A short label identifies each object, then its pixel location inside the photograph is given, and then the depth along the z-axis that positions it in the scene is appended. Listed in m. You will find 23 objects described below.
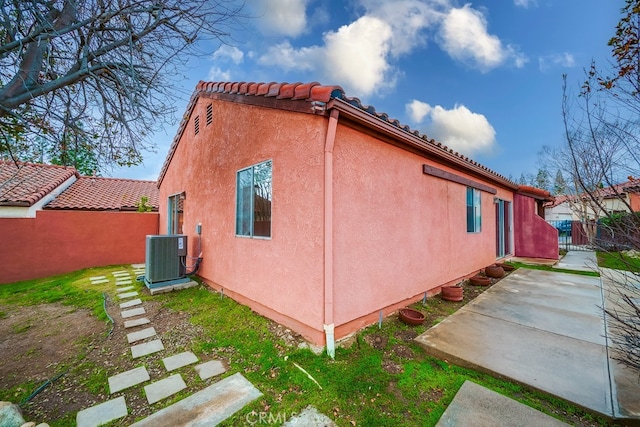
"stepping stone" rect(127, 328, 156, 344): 4.16
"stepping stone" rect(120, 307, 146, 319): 5.16
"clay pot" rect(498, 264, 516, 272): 8.95
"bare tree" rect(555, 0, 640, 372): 2.41
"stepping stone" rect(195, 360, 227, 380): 3.16
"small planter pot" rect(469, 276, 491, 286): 6.94
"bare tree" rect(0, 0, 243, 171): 3.09
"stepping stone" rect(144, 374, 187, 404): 2.78
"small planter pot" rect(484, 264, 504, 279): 7.91
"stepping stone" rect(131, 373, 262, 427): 2.39
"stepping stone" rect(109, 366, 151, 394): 2.98
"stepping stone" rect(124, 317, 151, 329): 4.66
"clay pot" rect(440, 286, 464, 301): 5.68
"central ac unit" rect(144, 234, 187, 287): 6.51
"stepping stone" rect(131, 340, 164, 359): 3.73
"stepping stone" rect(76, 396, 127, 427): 2.44
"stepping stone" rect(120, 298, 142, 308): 5.71
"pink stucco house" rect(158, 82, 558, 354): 3.64
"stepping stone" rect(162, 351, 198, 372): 3.37
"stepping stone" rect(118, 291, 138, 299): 6.33
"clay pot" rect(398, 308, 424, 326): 4.36
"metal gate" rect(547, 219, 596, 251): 16.15
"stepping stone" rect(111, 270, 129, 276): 8.81
